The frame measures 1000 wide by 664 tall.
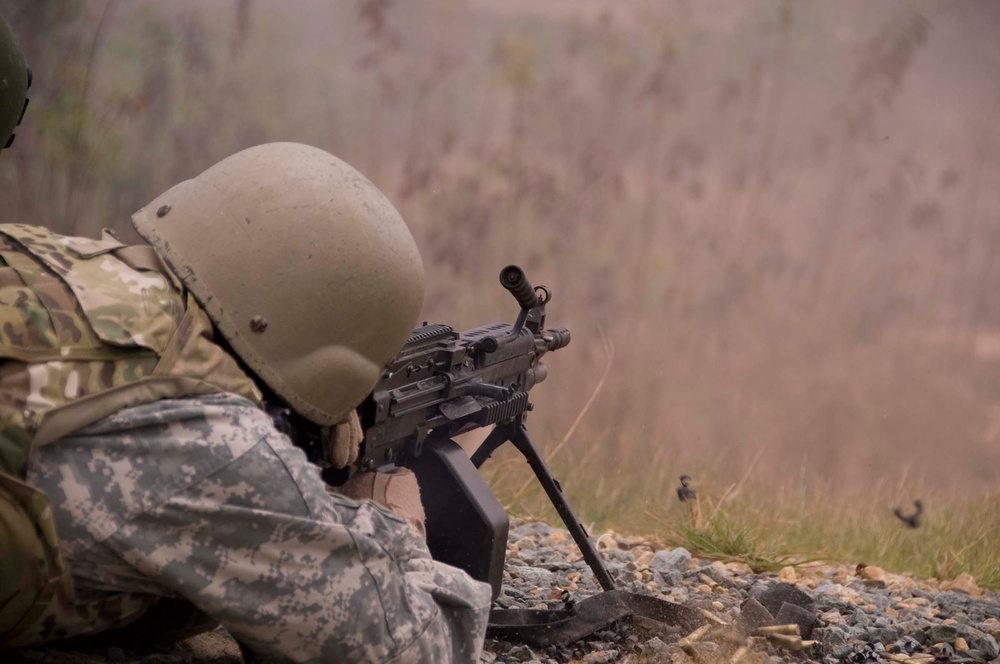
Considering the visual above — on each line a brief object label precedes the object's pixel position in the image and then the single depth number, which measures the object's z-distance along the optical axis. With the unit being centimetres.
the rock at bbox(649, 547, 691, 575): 782
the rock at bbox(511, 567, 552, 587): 730
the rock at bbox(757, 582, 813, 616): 691
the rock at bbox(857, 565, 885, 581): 855
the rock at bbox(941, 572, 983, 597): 874
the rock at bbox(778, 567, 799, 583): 816
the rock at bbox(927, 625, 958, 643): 690
